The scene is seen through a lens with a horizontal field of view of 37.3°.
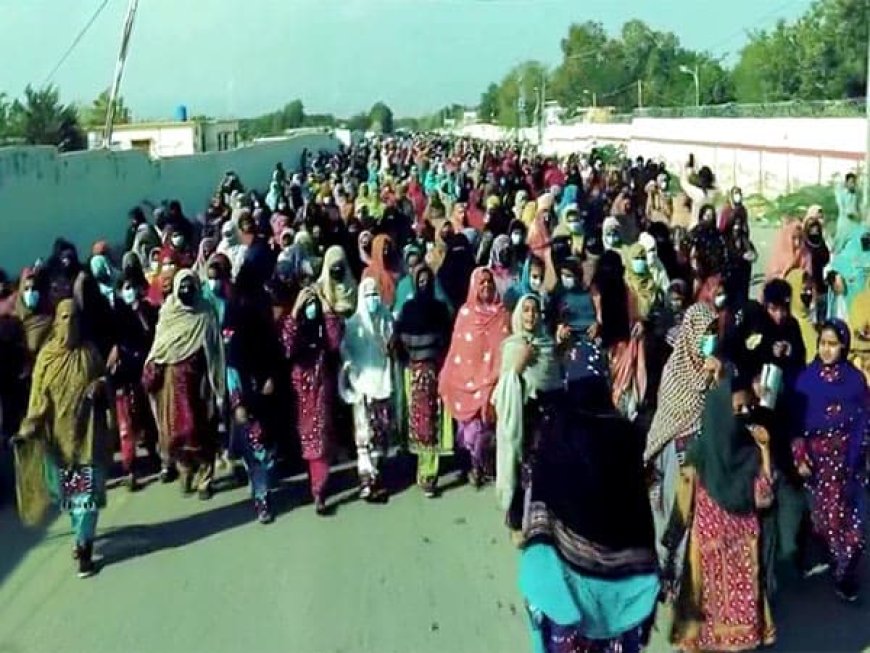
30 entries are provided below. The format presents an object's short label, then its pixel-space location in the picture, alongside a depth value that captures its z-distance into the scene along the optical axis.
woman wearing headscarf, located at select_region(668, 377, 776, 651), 4.81
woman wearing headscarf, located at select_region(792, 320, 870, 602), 5.51
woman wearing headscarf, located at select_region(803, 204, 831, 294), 9.75
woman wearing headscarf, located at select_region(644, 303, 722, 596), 5.25
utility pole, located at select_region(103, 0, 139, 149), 25.94
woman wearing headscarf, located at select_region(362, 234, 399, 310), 8.94
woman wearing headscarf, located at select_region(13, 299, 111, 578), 6.10
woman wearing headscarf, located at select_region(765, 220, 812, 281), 9.72
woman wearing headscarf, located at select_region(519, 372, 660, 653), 3.85
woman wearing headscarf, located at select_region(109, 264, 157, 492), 7.71
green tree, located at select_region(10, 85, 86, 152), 39.97
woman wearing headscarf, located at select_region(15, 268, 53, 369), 7.38
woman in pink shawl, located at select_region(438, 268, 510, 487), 7.27
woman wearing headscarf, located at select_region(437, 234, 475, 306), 9.16
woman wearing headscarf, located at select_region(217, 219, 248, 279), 10.18
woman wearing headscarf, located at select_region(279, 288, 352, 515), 7.09
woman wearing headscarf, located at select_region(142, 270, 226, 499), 7.16
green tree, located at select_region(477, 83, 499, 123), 127.81
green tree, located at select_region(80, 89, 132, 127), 65.12
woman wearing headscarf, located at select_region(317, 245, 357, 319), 7.80
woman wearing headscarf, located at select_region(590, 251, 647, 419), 7.00
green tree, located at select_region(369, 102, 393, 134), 133.12
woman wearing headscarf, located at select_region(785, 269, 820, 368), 8.03
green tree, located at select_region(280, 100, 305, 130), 132.88
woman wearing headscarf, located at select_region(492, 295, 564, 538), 6.20
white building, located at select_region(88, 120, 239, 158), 44.94
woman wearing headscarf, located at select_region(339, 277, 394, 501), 7.35
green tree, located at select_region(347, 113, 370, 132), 144.56
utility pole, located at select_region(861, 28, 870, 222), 15.68
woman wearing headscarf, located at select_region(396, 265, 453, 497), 7.51
